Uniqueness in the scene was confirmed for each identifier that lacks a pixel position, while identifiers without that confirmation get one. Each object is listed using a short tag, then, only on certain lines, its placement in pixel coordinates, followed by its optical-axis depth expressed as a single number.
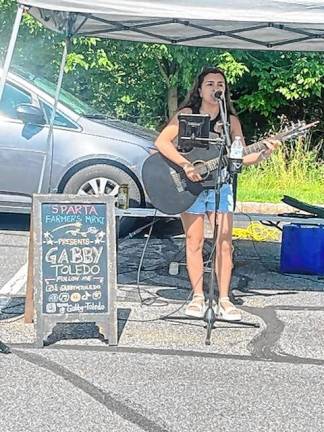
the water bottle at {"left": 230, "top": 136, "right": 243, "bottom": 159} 5.53
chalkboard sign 5.48
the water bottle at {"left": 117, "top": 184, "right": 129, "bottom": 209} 7.54
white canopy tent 5.09
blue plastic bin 7.70
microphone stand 5.68
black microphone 5.81
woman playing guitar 6.06
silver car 9.30
